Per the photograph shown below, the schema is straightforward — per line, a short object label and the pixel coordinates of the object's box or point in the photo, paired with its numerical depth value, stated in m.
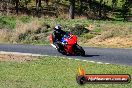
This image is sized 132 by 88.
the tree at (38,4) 67.62
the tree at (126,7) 71.68
